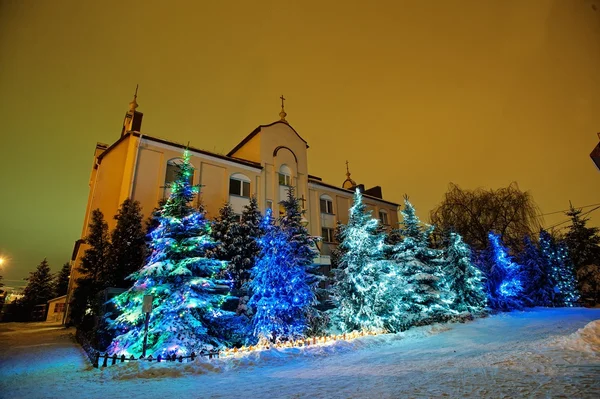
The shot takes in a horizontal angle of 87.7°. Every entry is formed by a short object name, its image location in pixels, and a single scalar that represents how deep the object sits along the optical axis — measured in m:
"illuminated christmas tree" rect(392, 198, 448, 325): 15.70
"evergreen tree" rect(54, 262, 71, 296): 43.81
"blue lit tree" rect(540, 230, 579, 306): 26.45
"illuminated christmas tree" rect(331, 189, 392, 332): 14.22
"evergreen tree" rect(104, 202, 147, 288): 16.16
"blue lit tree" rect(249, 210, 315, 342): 12.27
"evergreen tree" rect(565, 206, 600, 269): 30.55
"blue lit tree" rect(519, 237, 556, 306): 26.08
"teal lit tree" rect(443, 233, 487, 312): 18.45
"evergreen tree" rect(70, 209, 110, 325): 17.16
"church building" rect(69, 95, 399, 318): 19.62
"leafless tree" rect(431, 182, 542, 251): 25.80
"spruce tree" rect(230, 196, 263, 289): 16.09
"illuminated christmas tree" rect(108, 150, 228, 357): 10.43
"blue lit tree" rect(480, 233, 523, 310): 21.47
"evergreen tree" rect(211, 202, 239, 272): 16.55
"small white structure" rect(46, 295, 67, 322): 36.44
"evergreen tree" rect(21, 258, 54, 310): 40.28
